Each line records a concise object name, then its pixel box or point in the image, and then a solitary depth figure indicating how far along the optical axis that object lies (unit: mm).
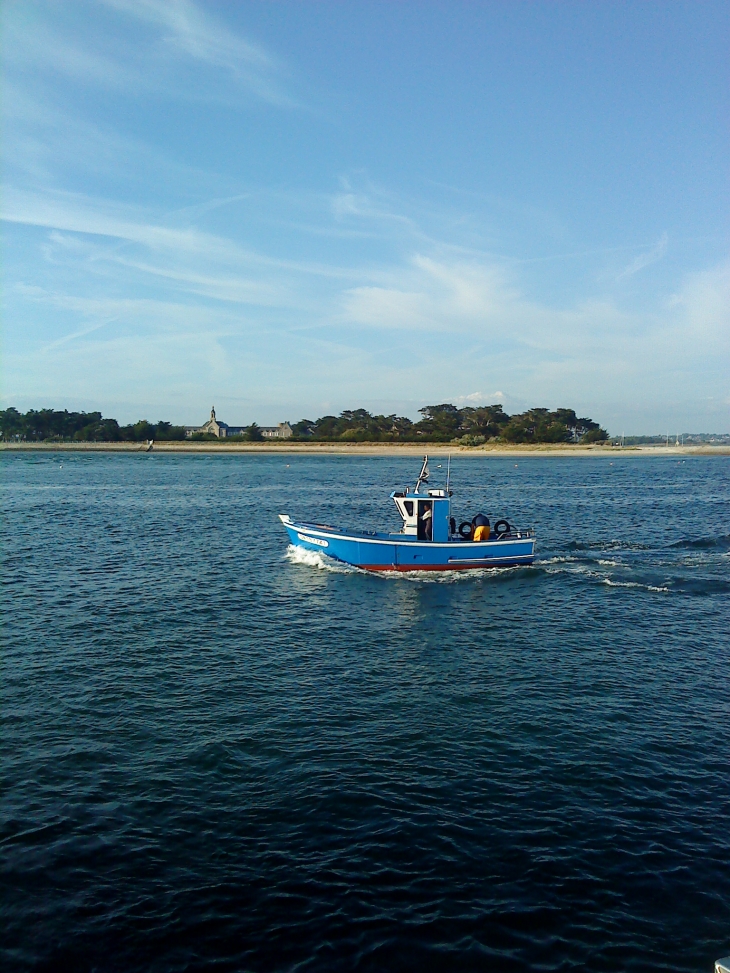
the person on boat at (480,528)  44281
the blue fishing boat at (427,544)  43125
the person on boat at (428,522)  43469
